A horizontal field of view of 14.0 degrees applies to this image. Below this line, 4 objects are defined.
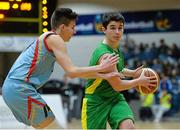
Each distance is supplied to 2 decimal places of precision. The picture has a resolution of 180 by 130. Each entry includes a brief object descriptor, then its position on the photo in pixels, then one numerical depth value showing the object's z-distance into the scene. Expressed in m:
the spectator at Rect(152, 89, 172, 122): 28.28
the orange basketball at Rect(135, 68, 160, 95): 7.89
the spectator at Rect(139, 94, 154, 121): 28.23
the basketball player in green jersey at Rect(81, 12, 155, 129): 8.09
